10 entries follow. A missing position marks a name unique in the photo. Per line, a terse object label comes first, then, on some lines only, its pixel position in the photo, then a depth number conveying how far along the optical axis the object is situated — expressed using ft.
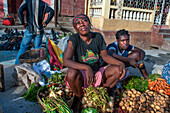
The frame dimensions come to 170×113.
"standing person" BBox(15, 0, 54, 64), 12.57
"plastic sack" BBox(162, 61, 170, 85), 8.72
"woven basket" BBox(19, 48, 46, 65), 10.55
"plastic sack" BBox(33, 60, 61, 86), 10.23
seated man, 9.12
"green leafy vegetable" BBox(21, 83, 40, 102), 8.12
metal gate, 25.45
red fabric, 10.60
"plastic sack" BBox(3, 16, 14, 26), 25.44
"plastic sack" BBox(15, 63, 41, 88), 8.82
